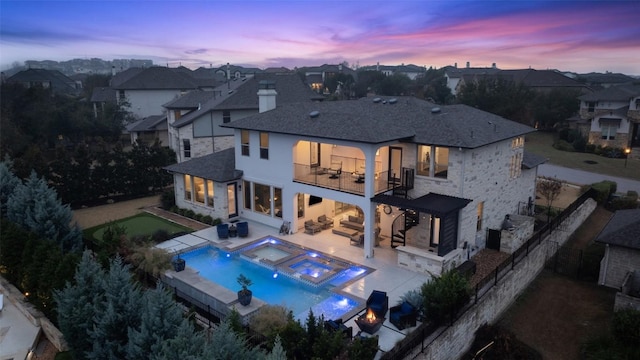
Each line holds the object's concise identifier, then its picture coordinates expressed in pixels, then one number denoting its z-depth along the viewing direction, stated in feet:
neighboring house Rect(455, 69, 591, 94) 249.61
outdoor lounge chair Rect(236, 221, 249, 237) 70.74
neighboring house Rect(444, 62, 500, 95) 358.02
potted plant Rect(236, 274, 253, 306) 46.47
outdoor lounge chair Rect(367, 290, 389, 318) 43.73
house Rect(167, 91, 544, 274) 60.13
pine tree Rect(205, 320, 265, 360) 29.58
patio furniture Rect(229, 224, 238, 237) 71.15
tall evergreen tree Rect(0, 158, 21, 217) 73.20
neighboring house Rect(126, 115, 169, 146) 157.99
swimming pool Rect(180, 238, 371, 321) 50.11
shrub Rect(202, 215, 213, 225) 78.71
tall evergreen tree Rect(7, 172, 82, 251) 61.16
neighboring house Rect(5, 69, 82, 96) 300.91
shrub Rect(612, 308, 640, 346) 44.37
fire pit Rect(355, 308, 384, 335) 41.81
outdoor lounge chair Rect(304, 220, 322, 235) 71.92
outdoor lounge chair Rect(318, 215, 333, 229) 74.29
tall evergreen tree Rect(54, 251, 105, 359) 38.60
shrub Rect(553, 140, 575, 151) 170.19
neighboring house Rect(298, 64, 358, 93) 387.75
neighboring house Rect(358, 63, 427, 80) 589.73
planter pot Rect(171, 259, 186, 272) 56.44
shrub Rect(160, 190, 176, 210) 88.43
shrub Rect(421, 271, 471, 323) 43.01
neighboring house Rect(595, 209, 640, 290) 56.70
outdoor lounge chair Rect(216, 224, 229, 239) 69.87
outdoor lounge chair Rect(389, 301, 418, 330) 43.55
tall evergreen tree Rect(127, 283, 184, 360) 33.65
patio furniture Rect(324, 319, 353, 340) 39.32
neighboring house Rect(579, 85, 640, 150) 164.66
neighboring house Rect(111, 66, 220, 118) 193.77
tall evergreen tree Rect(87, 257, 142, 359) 36.40
